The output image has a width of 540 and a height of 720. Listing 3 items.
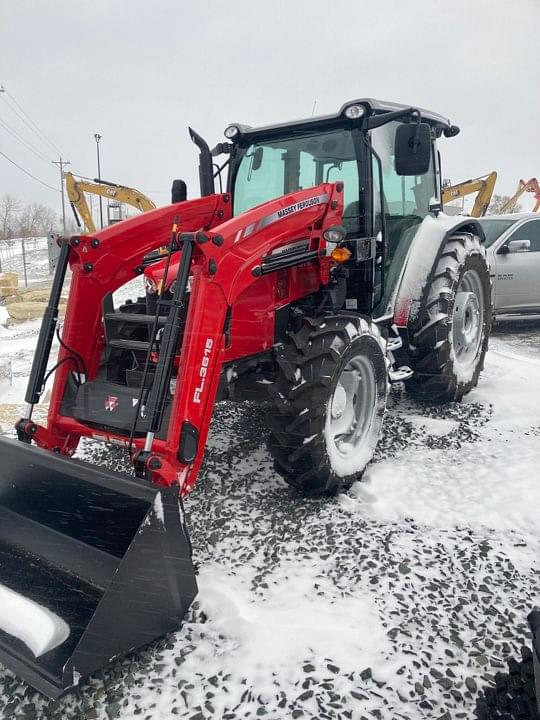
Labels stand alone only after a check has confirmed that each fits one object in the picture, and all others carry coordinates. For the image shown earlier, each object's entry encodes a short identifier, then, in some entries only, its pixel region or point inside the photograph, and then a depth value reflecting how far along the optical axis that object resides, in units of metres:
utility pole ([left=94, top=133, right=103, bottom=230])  16.47
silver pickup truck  8.07
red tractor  2.27
